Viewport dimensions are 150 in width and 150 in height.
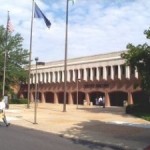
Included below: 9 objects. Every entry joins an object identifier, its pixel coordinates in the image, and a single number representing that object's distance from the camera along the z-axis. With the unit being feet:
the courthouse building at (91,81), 108.46
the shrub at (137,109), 62.29
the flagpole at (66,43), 68.70
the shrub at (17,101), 111.23
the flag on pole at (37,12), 69.78
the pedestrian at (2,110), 44.12
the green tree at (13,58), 114.00
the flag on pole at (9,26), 75.08
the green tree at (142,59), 57.30
